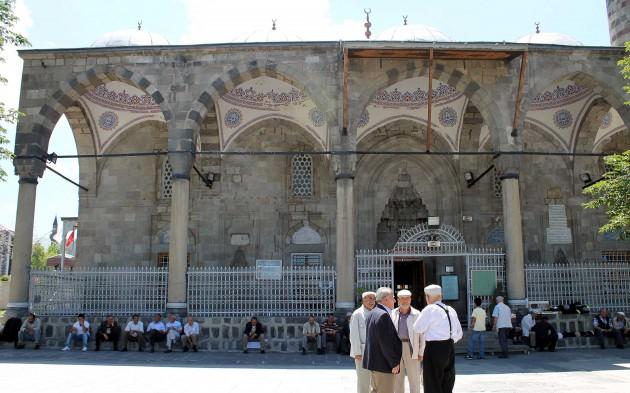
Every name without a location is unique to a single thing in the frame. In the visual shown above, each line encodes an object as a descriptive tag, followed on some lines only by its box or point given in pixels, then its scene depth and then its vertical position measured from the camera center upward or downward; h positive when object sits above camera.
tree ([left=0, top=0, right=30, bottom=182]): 9.45 +4.20
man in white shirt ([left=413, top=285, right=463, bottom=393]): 5.07 -0.43
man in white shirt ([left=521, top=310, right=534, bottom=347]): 11.20 -0.57
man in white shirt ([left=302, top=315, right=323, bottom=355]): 10.91 -0.65
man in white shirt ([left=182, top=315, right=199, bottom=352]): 10.98 -0.70
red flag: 17.16 +1.74
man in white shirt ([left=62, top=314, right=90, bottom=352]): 11.19 -0.64
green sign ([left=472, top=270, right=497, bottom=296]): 11.95 +0.33
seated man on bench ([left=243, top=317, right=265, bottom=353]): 10.98 -0.67
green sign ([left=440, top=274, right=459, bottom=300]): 13.43 +0.22
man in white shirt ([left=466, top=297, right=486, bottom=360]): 10.08 -0.56
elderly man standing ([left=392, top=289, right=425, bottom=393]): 5.43 -0.35
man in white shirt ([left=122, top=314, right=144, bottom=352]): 11.08 -0.65
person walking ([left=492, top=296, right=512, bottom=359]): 10.24 -0.46
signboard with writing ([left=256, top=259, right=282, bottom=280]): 12.06 +0.51
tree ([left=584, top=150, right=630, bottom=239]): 10.54 +1.86
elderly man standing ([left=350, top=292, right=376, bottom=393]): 5.42 -0.38
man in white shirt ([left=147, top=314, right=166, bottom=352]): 11.02 -0.63
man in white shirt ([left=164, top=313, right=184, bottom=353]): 10.98 -0.63
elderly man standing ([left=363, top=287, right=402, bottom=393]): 4.88 -0.46
